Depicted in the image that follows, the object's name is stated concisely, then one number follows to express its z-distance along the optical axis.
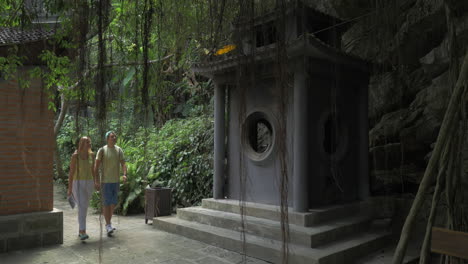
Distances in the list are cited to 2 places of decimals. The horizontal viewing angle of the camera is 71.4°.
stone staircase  4.84
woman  5.69
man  6.02
